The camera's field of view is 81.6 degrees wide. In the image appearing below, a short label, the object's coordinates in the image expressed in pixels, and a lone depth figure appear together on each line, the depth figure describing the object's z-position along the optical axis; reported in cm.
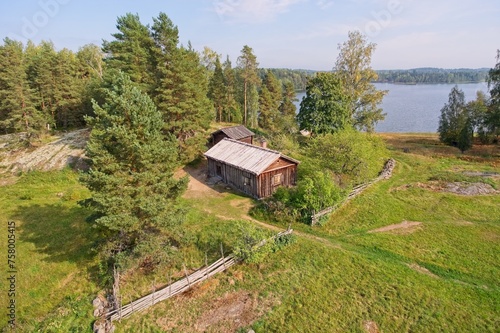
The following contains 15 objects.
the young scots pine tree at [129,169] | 1400
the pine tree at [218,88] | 5083
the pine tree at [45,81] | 4362
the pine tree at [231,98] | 5497
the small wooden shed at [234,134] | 3543
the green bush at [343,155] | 2575
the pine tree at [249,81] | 4716
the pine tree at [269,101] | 5403
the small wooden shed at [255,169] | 2483
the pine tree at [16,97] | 3756
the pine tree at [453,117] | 4573
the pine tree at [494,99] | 3817
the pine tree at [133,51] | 3309
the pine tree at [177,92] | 3000
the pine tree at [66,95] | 4516
